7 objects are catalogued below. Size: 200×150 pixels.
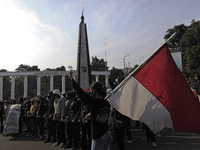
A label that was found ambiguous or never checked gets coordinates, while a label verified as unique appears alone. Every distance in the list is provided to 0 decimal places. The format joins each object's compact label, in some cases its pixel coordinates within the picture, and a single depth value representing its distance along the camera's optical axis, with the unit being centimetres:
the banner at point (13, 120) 734
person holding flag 248
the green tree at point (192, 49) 2091
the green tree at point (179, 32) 3453
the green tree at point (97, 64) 5994
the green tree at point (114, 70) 6077
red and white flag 319
